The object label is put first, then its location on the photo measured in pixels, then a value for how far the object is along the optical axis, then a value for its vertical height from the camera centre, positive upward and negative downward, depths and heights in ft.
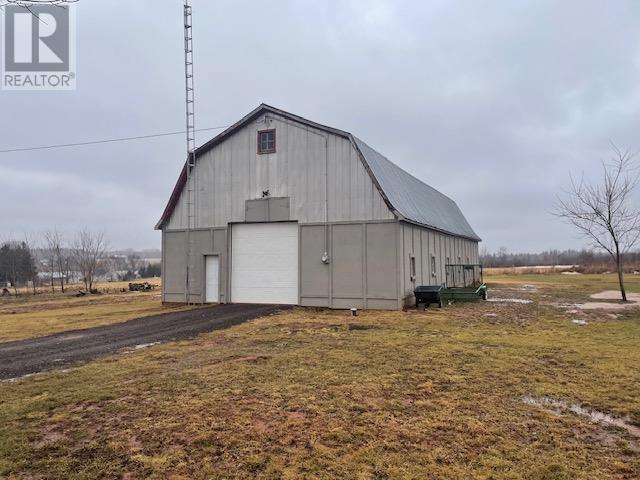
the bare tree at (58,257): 136.26 +2.70
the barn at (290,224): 53.78 +5.21
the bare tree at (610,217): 68.13 +6.65
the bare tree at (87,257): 125.39 +2.37
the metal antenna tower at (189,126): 62.23 +19.49
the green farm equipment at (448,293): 55.26 -4.48
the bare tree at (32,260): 152.06 +2.15
